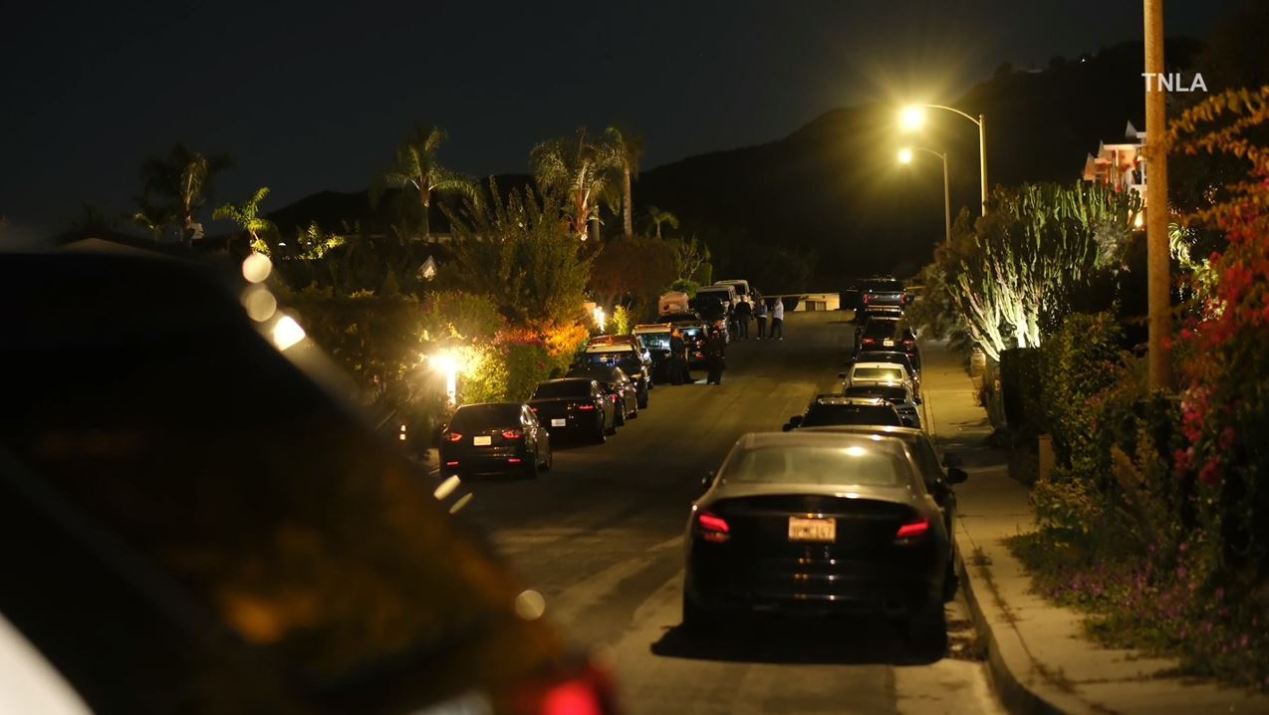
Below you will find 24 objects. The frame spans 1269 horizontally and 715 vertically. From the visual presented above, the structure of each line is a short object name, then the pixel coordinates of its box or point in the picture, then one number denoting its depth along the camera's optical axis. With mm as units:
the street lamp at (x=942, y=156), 48438
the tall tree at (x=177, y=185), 58094
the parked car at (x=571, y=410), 36875
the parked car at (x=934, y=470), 14734
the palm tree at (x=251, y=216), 62750
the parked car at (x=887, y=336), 50250
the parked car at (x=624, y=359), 45500
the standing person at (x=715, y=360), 53219
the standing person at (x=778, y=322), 70500
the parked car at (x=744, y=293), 77125
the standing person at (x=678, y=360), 54062
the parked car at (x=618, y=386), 41125
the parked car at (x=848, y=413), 24984
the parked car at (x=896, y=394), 31266
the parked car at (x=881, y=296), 68056
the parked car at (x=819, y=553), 11836
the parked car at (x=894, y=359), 41688
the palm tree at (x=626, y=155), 83500
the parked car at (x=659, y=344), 54406
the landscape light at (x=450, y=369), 37188
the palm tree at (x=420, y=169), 73500
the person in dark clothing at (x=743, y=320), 71875
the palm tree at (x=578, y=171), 79562
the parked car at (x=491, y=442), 29641
